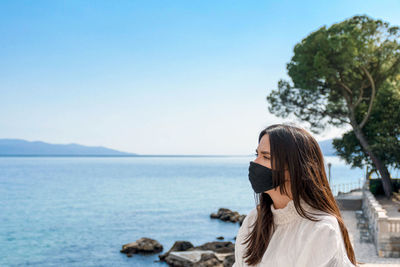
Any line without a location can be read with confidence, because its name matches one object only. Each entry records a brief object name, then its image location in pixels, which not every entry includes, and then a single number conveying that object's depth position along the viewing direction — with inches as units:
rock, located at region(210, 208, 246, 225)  1139.0
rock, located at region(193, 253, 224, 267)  551.8
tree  750.5
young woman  57.4
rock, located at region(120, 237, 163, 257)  753.6
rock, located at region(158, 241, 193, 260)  712.4
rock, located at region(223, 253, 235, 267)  542.0
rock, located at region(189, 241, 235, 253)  681.0
